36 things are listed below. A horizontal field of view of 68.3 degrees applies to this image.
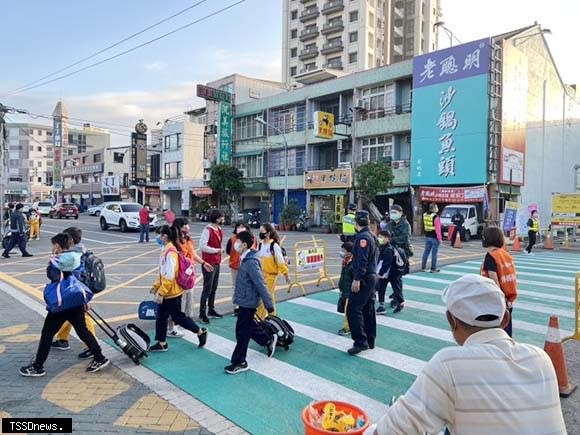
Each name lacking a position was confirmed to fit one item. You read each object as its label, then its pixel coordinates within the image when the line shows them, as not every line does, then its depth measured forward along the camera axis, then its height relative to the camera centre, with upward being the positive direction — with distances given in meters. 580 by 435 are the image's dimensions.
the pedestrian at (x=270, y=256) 6.56 -0.84
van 22.06 -0.72
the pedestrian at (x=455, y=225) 18.45 -0.89
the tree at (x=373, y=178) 25.41 +1.51
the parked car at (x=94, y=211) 47.28 -1.23
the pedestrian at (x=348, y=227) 8.94 -0.51
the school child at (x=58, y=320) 4.59 -1.30
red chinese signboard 23.48 +0.59
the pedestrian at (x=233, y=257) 6.93 -0.89
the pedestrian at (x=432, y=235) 10.74 -0.77
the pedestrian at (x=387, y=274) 7.11 -1.17
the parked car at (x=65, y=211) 38.09 -1.04
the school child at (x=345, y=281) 6.02 -1.10
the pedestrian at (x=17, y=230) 13.30 -0.98
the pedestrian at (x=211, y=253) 6.67 -0.82
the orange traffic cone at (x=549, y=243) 18.41 -1.62
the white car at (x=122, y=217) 24.02 -0.93
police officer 5.26 -1.09
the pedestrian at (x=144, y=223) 18.25 -0.97
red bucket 2.34 -1.26
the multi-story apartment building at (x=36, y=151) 82.19 +9.97
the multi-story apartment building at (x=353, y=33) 48.75 +21.00
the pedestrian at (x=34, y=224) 19.25 -1.12
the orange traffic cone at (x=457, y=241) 18.45 -1.59
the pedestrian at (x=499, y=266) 4.62 -0.66
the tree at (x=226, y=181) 34.81 +1.69
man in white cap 1.60 -0.70
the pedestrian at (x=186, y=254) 5.85 -0.83
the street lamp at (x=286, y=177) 30.44 +1.78
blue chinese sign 23.97 +5.26
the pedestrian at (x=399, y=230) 8.20 -0.51
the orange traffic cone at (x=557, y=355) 4.22 -1.49
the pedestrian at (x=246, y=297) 4.72 -1.07
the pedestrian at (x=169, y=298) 5.16 -1.19
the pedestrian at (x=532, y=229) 15.56 -0.88
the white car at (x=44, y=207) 39.97 -0.71
